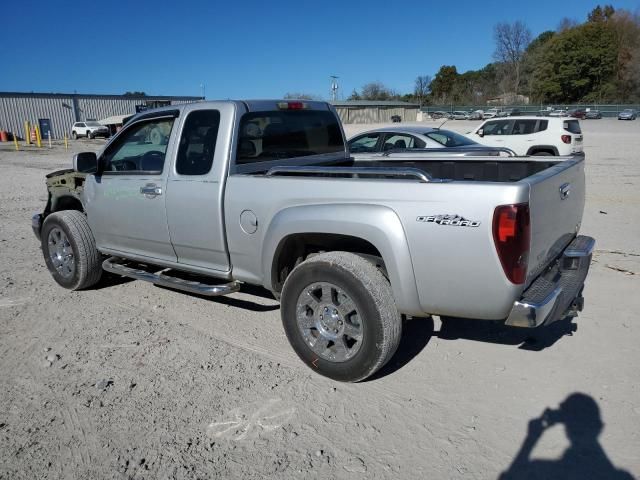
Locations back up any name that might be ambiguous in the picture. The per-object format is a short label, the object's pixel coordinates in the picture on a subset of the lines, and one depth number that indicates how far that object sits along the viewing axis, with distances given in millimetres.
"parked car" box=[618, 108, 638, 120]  51781
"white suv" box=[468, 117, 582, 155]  13922
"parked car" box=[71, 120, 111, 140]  43469
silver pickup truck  2945
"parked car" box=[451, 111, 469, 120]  61850
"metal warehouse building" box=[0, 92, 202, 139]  47719
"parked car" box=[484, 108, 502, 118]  59919
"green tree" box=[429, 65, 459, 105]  105875
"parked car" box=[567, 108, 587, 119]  53738
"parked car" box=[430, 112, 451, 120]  70262
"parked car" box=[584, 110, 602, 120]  56369
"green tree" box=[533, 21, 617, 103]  76000
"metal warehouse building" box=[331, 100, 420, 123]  67106
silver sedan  10438
